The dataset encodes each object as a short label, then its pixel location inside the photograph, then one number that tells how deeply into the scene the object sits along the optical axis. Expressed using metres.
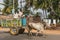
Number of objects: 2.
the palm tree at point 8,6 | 26.22
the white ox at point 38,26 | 10.13
